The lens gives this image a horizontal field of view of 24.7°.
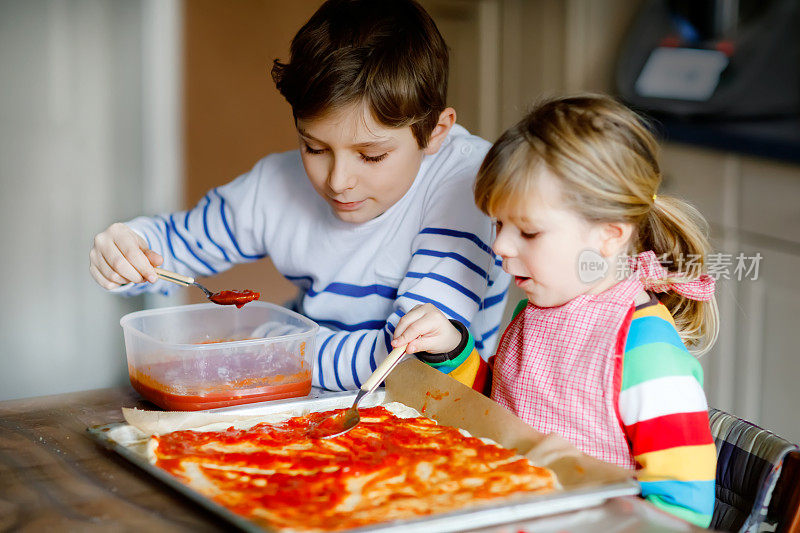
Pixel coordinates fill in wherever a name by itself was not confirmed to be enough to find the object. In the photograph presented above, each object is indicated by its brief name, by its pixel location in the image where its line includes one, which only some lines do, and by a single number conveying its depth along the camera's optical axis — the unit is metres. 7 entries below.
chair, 1.53
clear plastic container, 1.67
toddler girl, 1.57
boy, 1.76
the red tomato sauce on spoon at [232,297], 1.77
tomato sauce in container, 1.67
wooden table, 1.44
